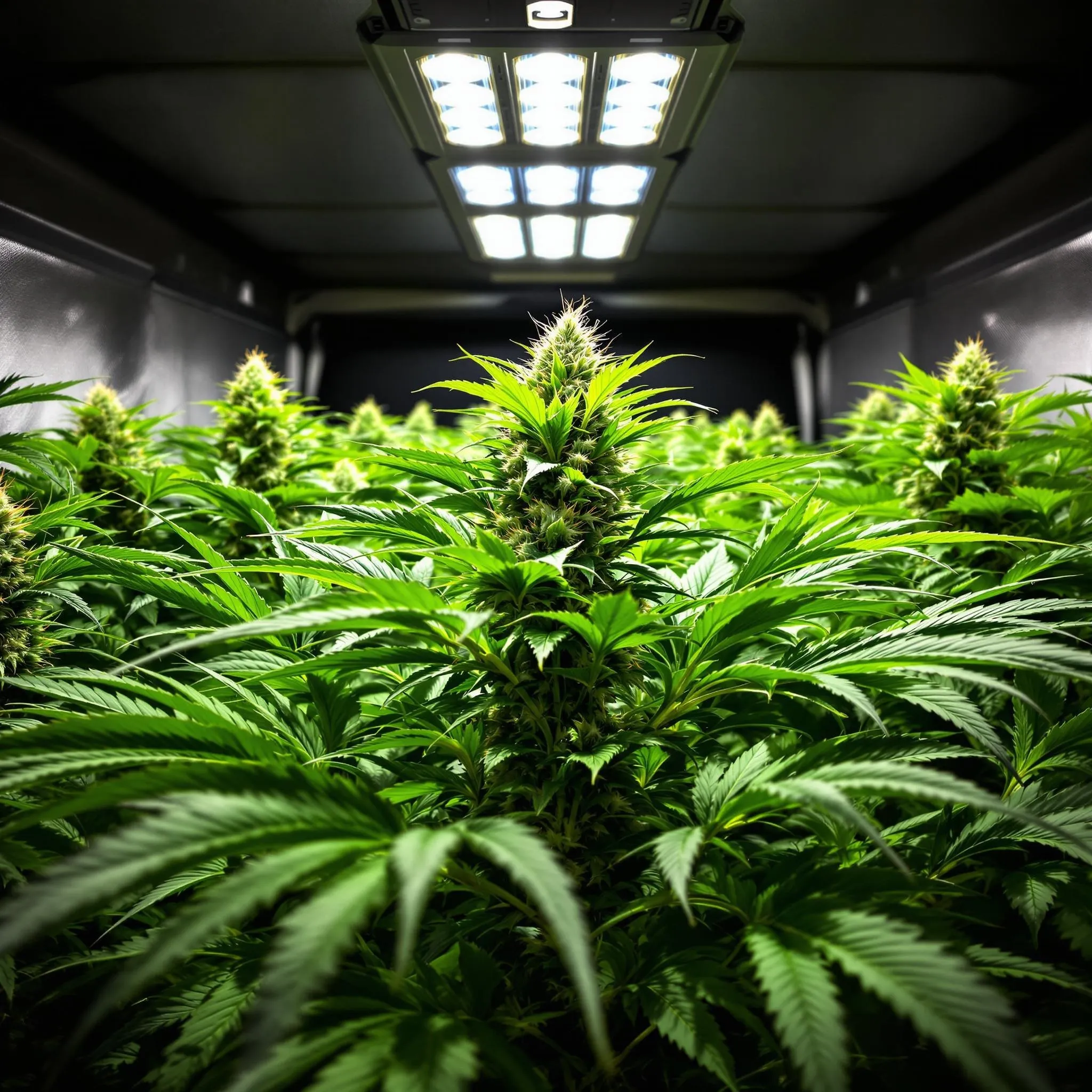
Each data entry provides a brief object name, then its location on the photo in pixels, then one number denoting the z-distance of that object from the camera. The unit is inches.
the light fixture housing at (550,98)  65.2
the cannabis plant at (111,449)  63.6
